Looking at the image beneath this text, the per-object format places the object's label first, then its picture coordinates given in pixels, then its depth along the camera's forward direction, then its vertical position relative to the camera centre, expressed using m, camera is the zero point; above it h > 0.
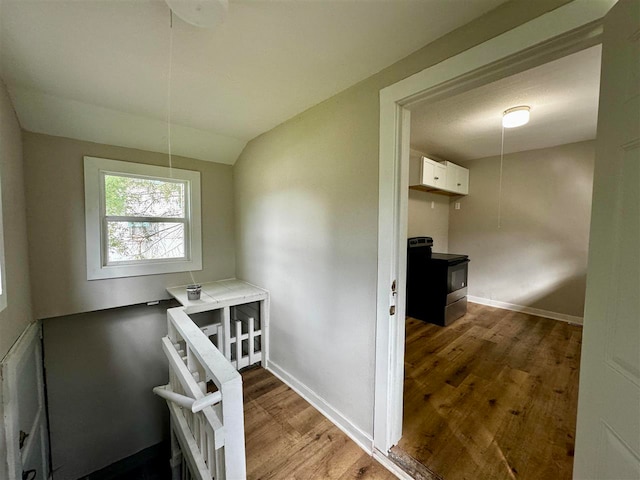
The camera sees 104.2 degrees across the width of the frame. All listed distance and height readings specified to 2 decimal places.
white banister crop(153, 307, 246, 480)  0.90 -0.76
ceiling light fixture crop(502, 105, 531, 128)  2.08 +0.96
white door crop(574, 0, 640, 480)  0.63 -0.13
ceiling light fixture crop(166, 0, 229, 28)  0.89 +0.79
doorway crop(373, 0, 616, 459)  0.93 +0.35
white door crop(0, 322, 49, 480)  1.29 -1.14
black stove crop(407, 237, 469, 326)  2.98 -0.70
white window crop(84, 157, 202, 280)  2.12 +0.06
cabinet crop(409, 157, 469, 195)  3.04 +0.67
